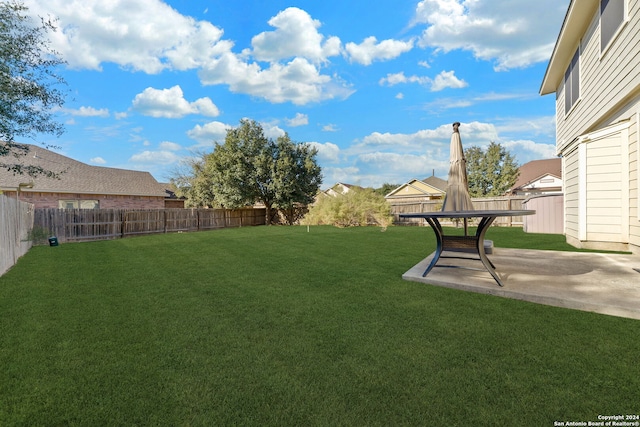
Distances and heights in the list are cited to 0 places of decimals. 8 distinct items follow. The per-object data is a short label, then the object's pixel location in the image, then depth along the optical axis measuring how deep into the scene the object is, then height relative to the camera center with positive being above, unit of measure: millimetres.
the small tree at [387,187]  44525 +4168
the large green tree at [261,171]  19469 +3001
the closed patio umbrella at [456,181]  4809 +556
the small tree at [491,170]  27344 +4242
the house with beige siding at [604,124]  4801 +1739
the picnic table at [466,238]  3281 -342
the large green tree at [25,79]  6371 +3356
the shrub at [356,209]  15969 +203
